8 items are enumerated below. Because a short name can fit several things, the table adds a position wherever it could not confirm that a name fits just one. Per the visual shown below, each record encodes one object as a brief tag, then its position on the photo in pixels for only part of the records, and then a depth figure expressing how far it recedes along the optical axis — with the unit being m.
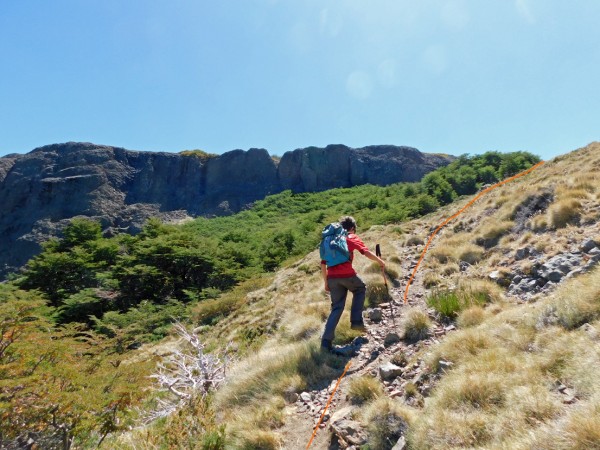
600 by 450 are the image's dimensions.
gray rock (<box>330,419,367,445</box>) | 3.35
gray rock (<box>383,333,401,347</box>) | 5.08
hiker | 5.15
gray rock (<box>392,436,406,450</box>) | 2.91
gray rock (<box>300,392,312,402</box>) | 4.30
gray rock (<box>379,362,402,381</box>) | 4.19
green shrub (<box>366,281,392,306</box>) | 6.86
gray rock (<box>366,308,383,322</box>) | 6.09
